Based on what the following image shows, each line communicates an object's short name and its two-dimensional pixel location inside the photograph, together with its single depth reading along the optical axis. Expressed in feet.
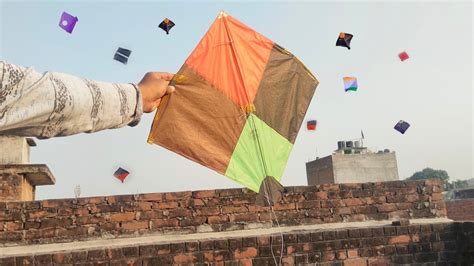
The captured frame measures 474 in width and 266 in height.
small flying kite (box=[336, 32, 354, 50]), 14.60
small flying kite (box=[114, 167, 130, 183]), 23.03
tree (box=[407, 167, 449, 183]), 210.38
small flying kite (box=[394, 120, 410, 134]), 20.98
